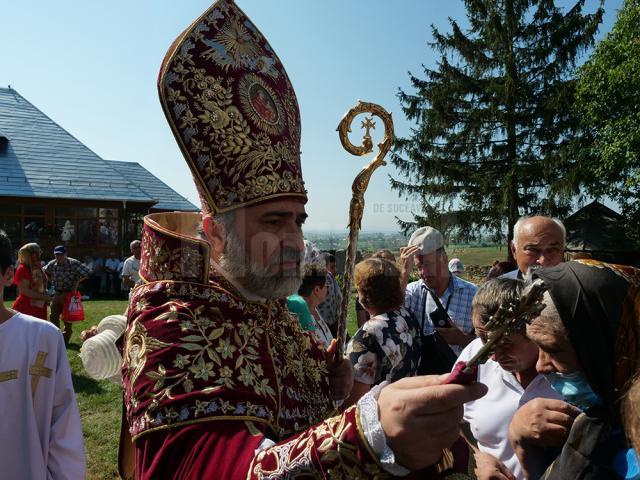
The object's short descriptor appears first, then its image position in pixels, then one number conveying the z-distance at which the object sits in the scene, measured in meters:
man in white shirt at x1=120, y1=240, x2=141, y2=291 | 11.13
